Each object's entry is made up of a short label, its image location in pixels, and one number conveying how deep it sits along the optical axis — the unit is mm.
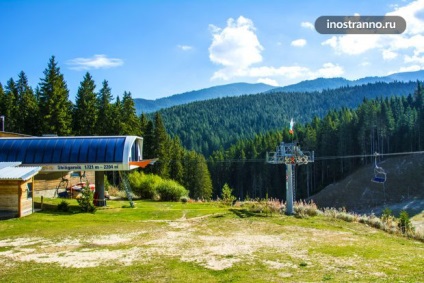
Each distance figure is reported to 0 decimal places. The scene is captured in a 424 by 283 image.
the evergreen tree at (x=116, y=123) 62062
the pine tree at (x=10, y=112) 59062
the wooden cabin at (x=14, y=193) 26516
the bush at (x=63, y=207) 29844
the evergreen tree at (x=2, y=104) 60178
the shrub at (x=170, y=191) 40281
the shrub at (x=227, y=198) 37562
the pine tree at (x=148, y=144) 67312
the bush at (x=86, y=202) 29594
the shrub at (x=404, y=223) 25703
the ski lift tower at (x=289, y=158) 30172
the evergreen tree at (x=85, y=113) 59750
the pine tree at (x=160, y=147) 66344
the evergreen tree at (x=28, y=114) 55625
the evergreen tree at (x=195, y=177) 82250
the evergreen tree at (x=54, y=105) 54031
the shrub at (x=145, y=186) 41750
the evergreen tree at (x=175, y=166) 74938
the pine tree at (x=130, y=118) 64250
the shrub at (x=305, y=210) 29834
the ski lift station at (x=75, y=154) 31484
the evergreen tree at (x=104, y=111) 61594
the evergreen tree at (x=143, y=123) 69288
